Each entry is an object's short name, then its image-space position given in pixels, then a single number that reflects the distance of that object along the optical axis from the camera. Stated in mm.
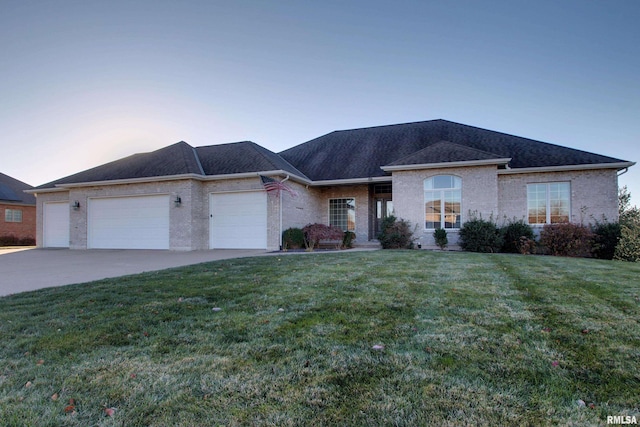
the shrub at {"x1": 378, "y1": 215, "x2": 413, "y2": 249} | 13188
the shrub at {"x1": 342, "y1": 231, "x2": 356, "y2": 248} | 14430
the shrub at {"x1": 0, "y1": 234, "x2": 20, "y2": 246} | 22000
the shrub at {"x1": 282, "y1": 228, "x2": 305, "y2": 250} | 13508
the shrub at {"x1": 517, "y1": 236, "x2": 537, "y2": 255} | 11851
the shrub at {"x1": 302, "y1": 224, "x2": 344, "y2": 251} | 13617
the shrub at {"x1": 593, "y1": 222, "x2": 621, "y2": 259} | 11820
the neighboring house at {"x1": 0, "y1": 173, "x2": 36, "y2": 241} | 23184
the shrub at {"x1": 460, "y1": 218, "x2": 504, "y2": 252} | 12094
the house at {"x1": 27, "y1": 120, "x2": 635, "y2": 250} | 13039
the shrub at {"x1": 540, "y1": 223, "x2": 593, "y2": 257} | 11453
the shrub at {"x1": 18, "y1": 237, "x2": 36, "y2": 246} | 22908
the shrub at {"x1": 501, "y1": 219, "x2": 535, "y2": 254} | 11953
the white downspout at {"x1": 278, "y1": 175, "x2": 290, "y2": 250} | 13508
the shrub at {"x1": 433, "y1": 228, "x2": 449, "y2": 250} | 12792
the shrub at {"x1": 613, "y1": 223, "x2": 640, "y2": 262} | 11305
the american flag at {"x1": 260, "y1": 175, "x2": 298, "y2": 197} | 13227
